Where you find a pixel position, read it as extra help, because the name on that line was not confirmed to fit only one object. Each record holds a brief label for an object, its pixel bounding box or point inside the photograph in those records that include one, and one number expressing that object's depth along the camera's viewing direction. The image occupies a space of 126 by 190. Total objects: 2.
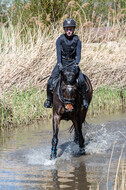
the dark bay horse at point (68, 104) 13.32
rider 14.87
